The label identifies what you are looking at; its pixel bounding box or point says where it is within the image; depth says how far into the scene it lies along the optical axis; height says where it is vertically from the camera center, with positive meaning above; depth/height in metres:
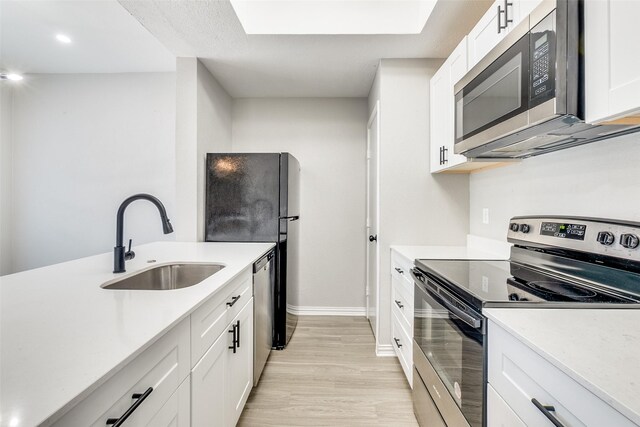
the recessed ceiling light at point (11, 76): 2.66 +1.21
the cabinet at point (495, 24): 1.28 +0.92
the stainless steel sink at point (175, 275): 1.62 -0.36
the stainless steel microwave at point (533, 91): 0.98 +0.49
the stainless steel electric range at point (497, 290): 0.96 -0.27
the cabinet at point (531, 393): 0.56 -0.40
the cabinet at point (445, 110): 1.87 +0.76
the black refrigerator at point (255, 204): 2.50 +0.07
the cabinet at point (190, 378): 0.63 -0.50
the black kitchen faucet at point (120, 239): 1.38 -0.13
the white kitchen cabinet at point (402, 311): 1.83 -0.66
